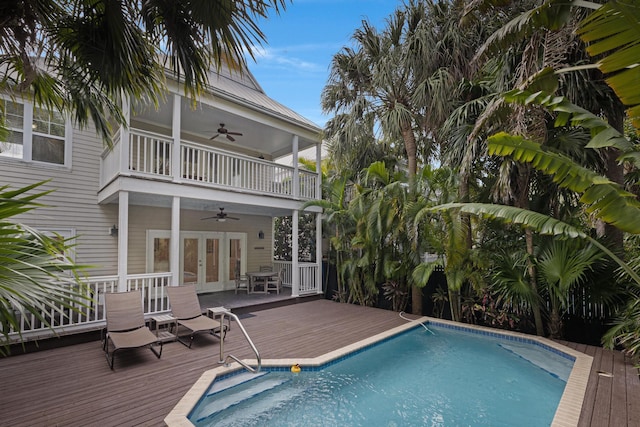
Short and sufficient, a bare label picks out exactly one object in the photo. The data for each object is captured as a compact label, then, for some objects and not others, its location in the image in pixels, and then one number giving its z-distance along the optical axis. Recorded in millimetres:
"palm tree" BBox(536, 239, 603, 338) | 5980
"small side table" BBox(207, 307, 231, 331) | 7016
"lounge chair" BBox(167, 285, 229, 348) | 6699
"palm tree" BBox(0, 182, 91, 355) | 2174
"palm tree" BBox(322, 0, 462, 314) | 8438
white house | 7793
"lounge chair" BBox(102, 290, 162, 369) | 5613
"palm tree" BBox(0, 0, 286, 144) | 3736
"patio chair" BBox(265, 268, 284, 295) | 11336
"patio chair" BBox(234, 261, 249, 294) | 11657
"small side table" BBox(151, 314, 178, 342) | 6090
